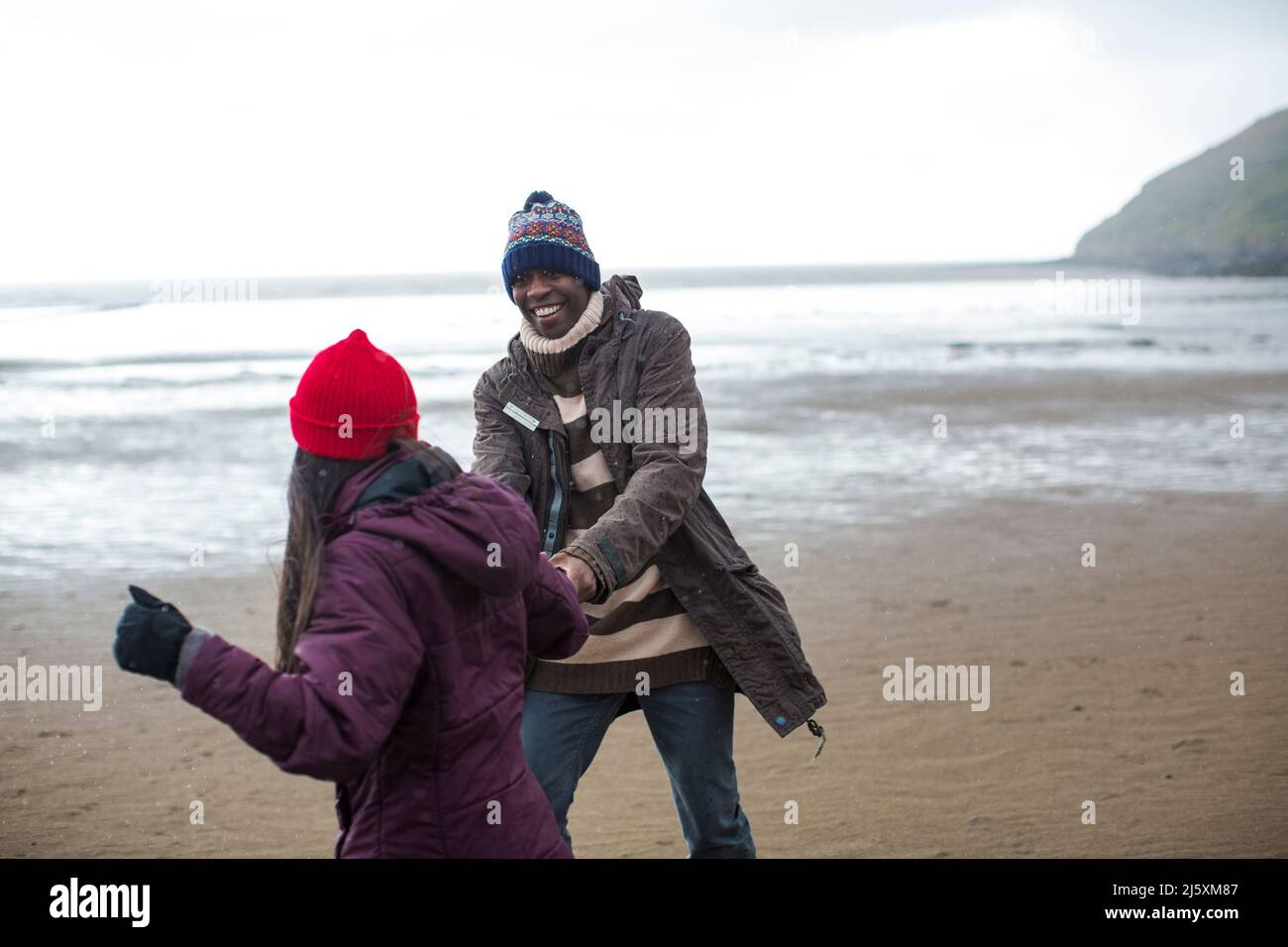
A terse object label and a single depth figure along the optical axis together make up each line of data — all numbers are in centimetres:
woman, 203
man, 332
